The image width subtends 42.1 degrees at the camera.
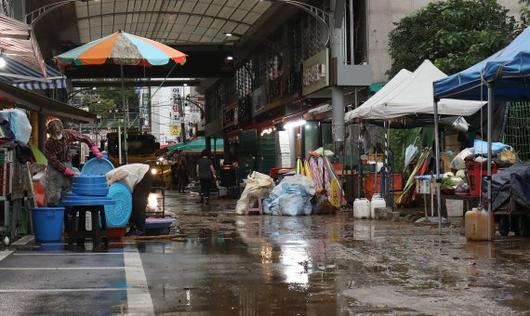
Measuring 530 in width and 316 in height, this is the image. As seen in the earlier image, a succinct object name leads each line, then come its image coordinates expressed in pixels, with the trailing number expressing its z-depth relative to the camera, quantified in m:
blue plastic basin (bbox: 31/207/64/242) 10.02
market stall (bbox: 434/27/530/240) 9.63
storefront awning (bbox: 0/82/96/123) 12.41
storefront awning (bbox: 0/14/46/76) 10.10
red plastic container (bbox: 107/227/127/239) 10.82
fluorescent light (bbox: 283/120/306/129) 24.99
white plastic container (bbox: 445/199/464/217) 15.23
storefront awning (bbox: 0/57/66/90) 11.21
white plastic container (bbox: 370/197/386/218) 15.16
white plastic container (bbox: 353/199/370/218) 15.18
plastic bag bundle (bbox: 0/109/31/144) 10.73
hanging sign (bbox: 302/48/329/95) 22.03
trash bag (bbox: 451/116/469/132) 15.32
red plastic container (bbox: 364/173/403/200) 17.45
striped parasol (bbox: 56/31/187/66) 11.63
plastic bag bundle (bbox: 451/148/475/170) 13.79
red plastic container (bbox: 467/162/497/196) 11.78
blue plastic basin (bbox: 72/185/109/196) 9.76
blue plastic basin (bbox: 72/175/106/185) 9.77
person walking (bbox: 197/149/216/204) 22.61
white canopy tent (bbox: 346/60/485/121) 14.38
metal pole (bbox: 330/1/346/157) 21.12
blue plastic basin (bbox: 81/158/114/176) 10.95
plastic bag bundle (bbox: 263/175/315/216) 16.39
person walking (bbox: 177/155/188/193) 35.72
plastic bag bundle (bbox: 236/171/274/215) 16.97
